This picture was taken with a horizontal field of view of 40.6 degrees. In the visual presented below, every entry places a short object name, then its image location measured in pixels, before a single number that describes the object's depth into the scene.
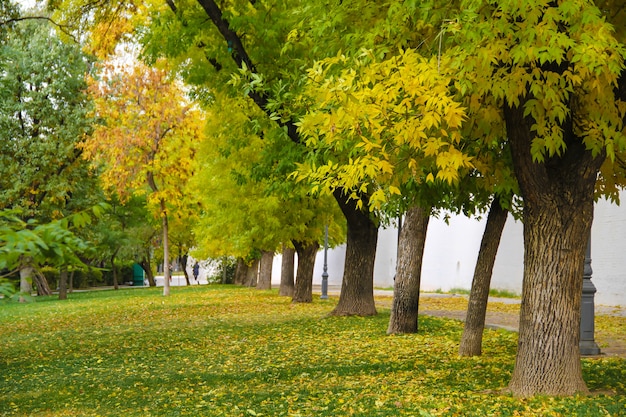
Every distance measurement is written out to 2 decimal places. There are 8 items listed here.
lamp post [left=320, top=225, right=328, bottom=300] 31.88
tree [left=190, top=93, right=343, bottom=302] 23.42
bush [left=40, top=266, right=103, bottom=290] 61.50
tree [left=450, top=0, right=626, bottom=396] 8.27
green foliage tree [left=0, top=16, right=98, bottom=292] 36.38
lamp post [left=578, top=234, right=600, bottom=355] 13.62
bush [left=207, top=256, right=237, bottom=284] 60.50
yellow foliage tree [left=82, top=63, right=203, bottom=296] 35.56
